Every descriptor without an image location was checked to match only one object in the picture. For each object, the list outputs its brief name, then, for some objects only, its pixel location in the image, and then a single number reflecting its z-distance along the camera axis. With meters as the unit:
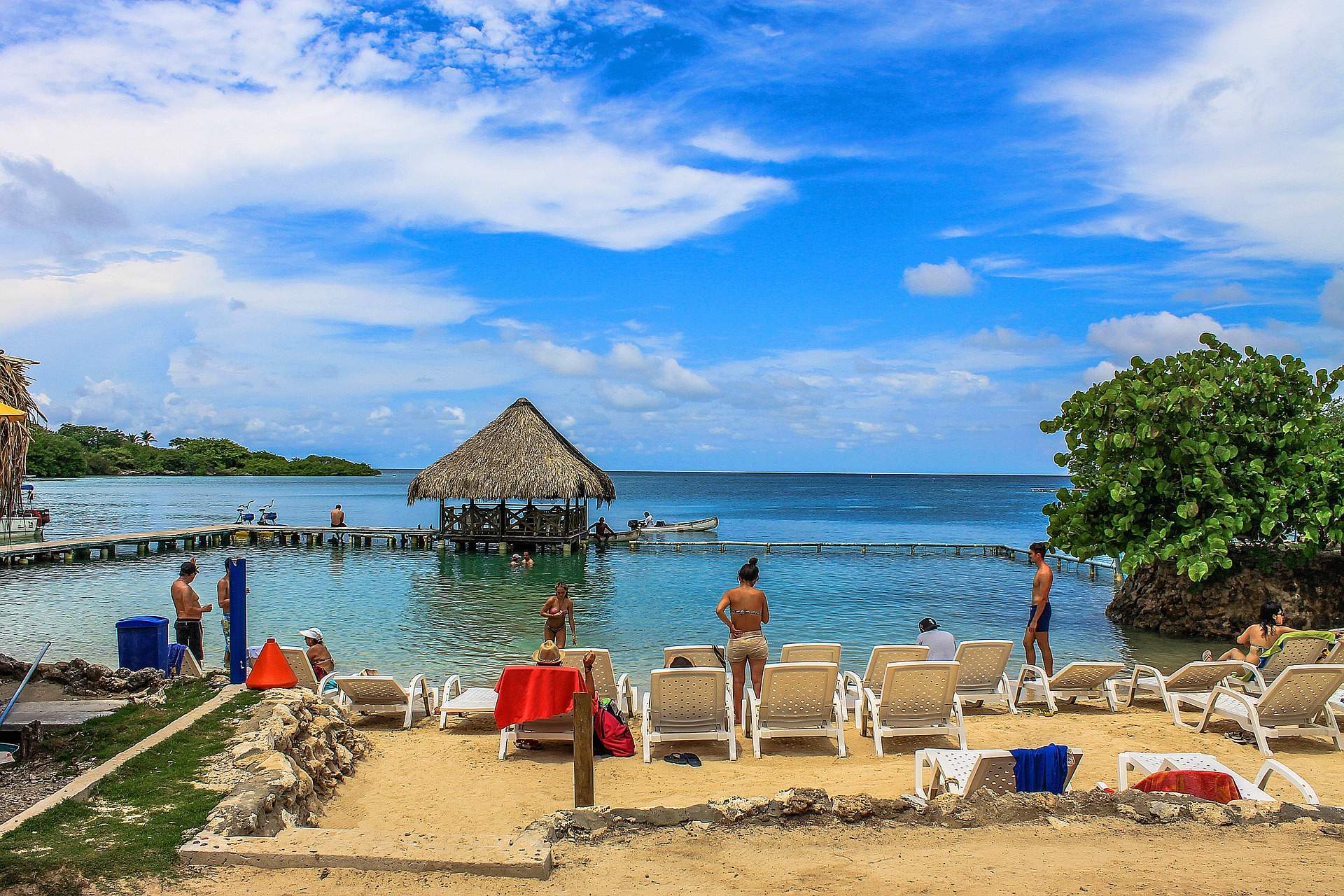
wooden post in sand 5.43
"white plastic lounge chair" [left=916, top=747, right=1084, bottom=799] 5.01
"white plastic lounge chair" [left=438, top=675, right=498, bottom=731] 8.45
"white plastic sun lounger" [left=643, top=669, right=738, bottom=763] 7.20
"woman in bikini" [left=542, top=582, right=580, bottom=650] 10.59
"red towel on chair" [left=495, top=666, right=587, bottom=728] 7.38
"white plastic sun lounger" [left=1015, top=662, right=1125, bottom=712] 9.05
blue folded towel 5.14
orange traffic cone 7.59
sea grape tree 14.00
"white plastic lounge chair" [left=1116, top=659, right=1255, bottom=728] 8.47
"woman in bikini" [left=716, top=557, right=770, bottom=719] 8.46
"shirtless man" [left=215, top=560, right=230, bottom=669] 11.36
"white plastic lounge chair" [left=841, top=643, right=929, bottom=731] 8.26
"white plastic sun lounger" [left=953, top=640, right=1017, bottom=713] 8.35
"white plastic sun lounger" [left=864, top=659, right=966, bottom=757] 7.18
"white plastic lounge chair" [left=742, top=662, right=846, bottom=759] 7.24
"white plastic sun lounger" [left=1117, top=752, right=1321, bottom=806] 5.36
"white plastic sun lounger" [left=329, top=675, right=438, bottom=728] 8.55
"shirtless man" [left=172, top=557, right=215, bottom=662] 10.96
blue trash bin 9.62
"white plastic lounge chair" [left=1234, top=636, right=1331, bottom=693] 8.74
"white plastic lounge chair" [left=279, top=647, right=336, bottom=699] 9.13
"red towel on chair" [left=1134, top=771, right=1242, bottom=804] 5.05
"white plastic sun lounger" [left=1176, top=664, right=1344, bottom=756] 7.11
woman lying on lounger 9.09
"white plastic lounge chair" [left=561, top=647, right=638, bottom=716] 8.31
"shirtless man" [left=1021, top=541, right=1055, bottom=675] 9.84
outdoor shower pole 7.61
